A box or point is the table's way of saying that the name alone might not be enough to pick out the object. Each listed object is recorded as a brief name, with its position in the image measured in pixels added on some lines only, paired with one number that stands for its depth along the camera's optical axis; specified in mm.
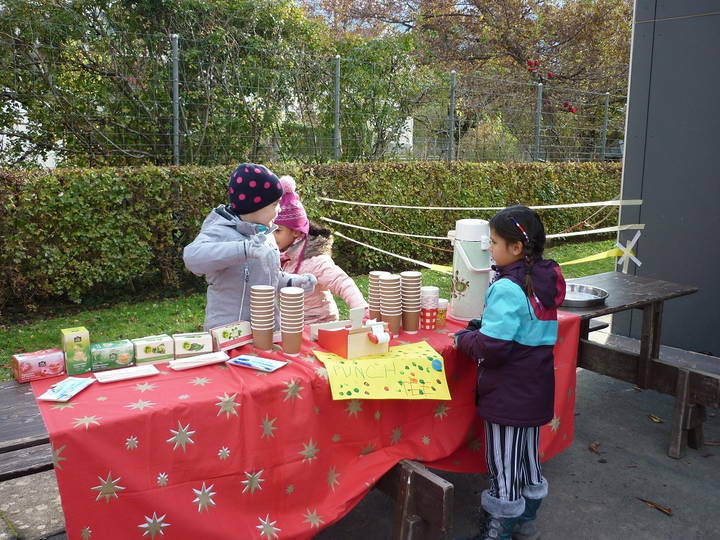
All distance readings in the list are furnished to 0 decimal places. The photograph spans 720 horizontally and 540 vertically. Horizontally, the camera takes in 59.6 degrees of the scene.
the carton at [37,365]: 2213
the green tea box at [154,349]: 2371
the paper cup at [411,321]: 2936
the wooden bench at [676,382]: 3648
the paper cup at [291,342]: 2502
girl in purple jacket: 2539
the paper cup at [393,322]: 2895
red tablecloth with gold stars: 1901
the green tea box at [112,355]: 2295
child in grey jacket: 2611
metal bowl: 3572
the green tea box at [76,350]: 2211
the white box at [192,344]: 2428
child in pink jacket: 3294
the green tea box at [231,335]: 2502
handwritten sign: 2377
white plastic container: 3094
